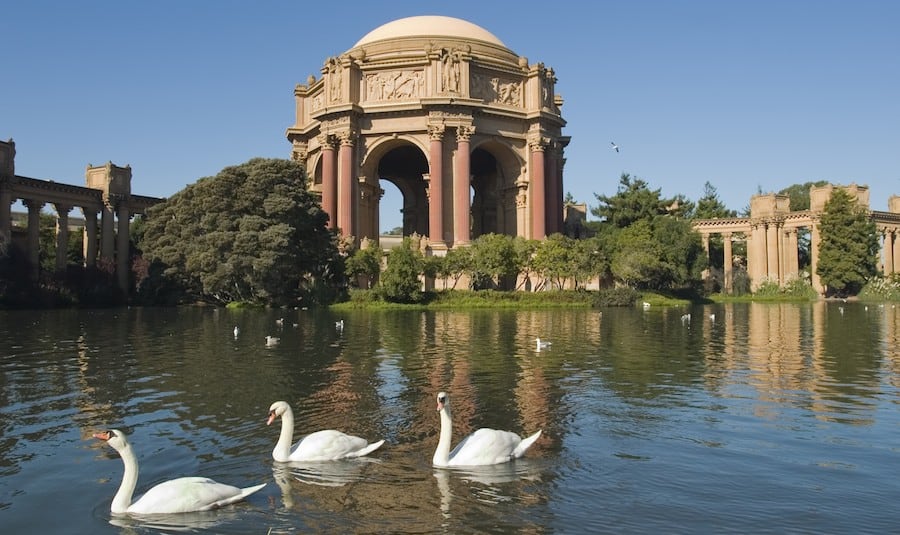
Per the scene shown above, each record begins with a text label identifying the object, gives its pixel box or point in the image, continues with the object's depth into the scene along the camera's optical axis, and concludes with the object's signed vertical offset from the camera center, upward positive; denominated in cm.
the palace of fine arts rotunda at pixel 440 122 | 5794 +1311
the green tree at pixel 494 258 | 4825 +183
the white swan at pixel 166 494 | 700 -196
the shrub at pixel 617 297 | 4931 -78
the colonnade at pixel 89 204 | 5150 +642
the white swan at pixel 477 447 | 844 -184
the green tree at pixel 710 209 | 9208 +943
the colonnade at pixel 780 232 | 7512 +539
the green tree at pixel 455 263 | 4881 +150
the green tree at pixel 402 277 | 4559 +56
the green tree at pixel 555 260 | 4950 +169
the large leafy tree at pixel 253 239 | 4353 +293
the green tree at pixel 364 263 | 4884 +153
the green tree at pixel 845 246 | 6794 +350
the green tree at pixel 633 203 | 6391 +702
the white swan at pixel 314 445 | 865 -185
